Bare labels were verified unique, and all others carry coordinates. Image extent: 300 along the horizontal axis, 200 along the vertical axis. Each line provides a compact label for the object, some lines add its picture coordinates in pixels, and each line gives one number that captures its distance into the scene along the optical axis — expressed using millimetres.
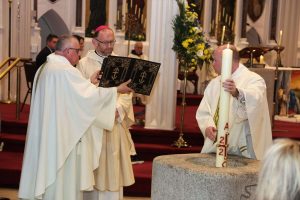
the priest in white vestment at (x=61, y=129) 4789
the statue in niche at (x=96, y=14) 14797
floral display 7562
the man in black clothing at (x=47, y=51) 9102
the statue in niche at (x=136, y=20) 14211
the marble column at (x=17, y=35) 11922
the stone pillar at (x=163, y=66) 8125
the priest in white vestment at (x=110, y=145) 5340
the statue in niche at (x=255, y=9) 15906
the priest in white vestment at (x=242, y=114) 4070
